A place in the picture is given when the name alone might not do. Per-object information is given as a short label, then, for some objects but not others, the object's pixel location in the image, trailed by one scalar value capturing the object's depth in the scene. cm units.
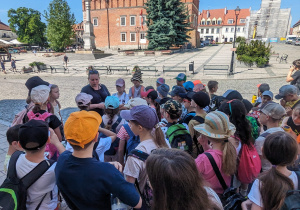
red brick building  4562
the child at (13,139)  240
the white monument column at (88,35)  3108
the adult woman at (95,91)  456
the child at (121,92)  521
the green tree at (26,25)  6288
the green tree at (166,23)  3300
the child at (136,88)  576
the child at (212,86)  509
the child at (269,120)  259
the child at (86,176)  154
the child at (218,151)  201
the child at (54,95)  425
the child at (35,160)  188
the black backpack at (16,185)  171
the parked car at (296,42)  4419
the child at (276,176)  153
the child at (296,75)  597
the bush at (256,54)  1755
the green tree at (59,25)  3994
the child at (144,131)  191
